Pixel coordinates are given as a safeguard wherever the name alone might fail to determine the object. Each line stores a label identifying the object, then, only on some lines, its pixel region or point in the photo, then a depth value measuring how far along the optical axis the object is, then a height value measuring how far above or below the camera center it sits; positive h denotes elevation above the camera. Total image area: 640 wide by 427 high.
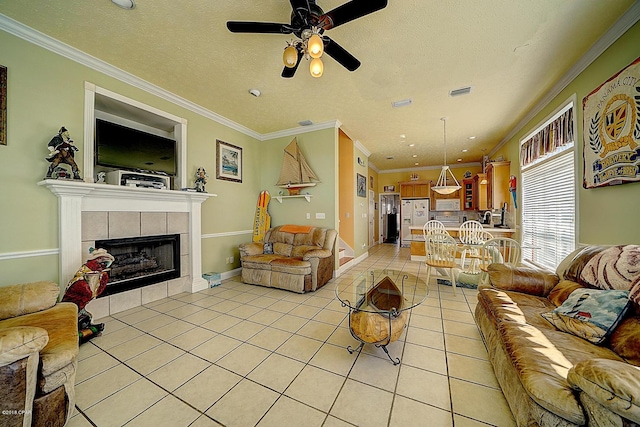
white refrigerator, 8.10 -0.05
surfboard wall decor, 4.64 -0.10
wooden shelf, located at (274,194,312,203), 4.41 +0.34
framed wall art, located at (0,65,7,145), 2.03 +1.00
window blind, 2.86 +0.04
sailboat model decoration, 4.34 +0.83
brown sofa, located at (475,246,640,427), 0.86 -0.78
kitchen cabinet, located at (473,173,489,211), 5.83 +0.57
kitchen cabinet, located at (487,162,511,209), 4.89 +0.64
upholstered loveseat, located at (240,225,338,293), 3.43 -0.75
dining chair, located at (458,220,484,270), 4.13 -0.47
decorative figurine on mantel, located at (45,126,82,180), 2.20 +0.63
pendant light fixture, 4.87 +0.56
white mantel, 2.30 +0.11
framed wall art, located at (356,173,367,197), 5.71 +0.76
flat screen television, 2.66 +0.86
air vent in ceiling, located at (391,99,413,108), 3.46 +1.73
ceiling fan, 1.53 +1.41
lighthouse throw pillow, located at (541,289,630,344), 1.34 -0.66
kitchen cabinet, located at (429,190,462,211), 7.83 +0.56
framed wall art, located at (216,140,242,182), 4.01 +0.98
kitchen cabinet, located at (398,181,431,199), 8.01 +0.87
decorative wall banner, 1.82 +0.74
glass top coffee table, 1.81 -0.83
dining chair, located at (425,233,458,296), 3.37 -0.64
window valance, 2.79 +1.07
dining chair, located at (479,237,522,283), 2.98 -0.58
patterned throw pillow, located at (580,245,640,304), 1.45 -0.41
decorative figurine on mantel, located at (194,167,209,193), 3.54 +0.54
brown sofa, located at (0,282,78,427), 1.07 -0.81
